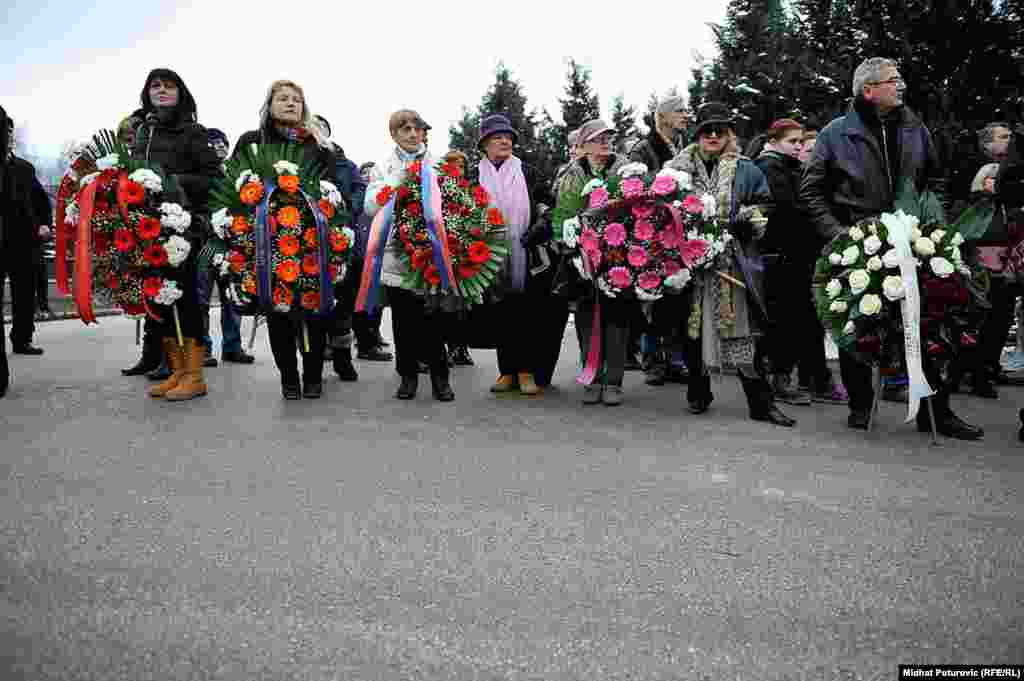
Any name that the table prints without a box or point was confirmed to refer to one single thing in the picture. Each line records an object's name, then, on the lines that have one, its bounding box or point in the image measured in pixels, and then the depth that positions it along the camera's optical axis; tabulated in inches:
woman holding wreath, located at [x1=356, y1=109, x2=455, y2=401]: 281.7
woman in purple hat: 296.5
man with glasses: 246.5
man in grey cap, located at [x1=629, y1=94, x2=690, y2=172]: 293.7
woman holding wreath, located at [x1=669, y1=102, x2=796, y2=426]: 257.1
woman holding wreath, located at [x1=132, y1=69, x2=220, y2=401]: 282.5
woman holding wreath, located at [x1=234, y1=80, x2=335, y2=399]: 281.1
